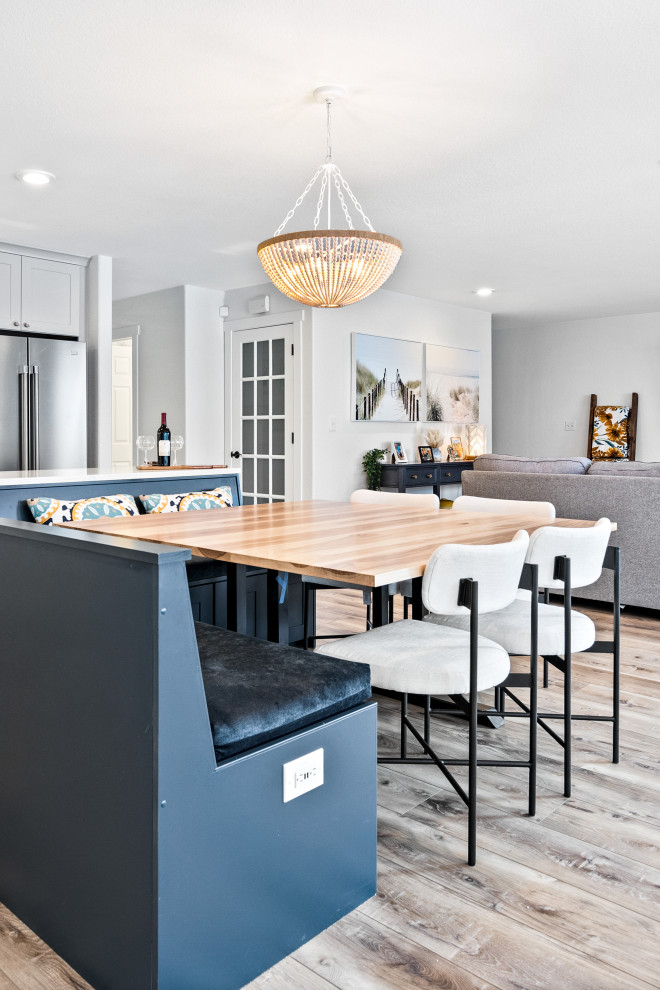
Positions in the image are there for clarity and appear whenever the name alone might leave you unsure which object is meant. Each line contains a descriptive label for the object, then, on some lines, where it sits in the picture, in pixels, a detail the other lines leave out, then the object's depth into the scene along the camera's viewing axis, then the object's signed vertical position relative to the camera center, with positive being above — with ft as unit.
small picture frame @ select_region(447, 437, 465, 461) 23.59 +0.23
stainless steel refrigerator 15.70 +1.14
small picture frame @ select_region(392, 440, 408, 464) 21.59 +0.09
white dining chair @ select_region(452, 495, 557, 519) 9.53 -0.67
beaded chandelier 8.76 +2.35
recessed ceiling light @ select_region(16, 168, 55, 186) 11.69 +4.46
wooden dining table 5.78 -0.78
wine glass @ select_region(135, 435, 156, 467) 12.55 +0.23
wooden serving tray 12.77 -0.20
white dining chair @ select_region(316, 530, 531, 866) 5.60 -1.62
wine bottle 13.03 +0.19
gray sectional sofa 13.37 -0.75
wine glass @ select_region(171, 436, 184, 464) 12.93 +0.24
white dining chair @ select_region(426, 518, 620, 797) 6.61 -1.59
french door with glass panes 20.39 +1.26
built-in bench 3.89 -1.90
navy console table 20.74 -0.53
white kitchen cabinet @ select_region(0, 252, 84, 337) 15.85 +3.54
